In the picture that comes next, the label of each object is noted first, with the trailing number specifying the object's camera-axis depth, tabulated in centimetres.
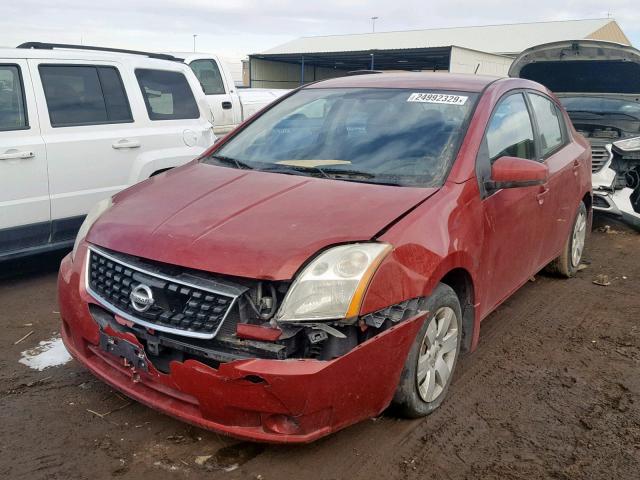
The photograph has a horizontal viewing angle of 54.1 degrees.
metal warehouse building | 3544
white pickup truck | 1066
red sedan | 255
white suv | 495
